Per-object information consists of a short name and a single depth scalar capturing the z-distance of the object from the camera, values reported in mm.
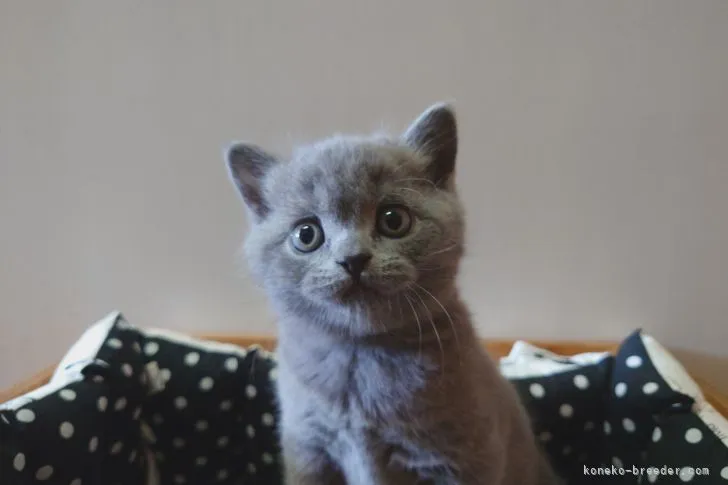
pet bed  387
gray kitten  293
